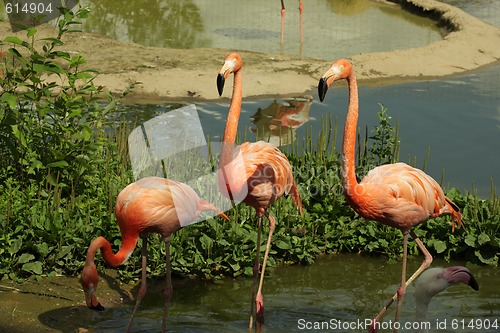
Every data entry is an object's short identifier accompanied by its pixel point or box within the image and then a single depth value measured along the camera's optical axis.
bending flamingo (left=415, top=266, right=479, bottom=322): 7.25
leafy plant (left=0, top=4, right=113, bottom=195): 10.90
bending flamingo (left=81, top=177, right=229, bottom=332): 9.29
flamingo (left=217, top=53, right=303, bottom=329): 9.37
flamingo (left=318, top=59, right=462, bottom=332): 9.34
